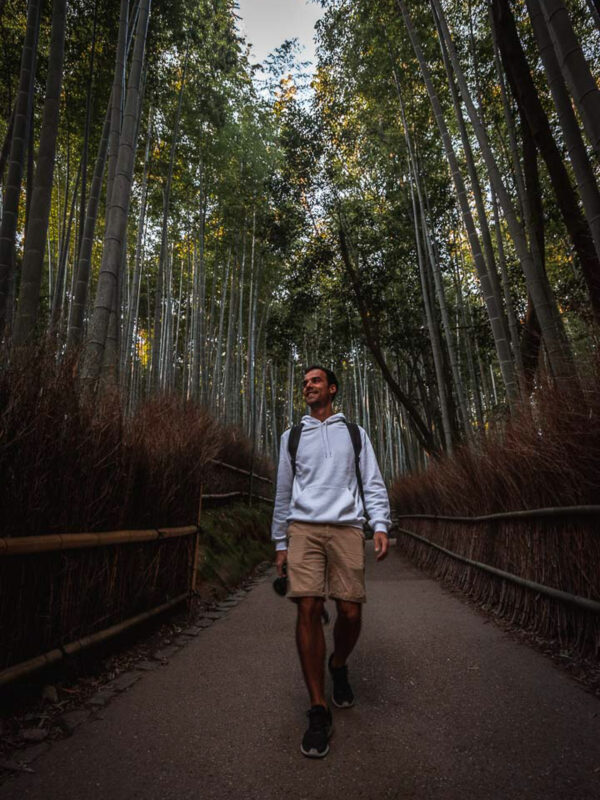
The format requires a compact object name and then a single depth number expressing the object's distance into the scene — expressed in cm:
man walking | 163
